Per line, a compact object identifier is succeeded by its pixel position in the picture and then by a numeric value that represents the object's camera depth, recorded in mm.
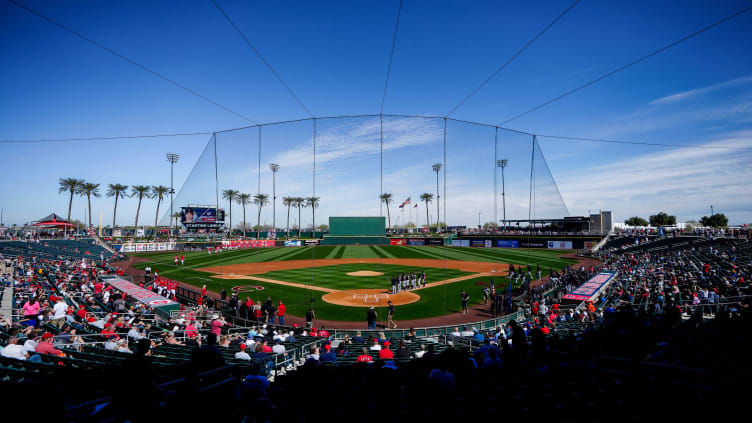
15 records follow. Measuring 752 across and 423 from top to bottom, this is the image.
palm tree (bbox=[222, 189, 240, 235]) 81812
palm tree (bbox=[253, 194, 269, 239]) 96750
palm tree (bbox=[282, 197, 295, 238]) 91588
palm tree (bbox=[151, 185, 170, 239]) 84862
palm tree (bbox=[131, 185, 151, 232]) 82312
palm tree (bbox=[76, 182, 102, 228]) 74375
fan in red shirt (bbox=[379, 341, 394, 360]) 6947
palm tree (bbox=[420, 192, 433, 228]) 104875
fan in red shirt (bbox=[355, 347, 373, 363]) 6723
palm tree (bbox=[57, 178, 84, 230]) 71375
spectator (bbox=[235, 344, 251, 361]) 7113
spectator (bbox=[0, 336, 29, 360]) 5603
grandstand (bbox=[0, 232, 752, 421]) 3926
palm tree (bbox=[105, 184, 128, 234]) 79612
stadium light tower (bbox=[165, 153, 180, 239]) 67188
